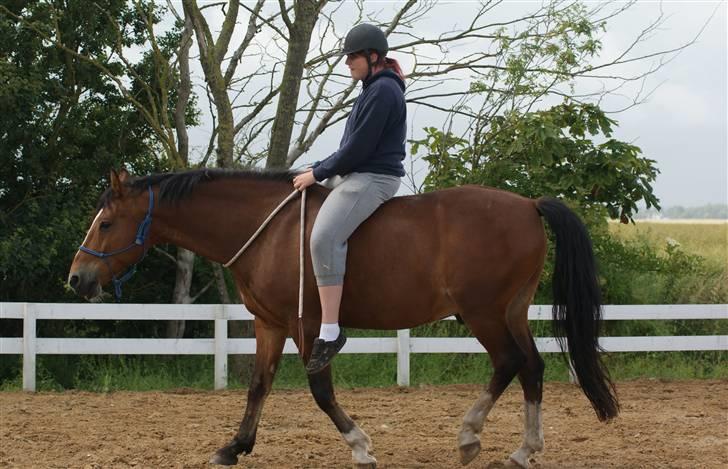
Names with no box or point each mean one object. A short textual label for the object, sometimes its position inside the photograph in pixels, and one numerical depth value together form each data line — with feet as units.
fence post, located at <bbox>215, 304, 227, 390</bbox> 30.40
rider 16.16
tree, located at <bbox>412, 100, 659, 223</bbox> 37.58
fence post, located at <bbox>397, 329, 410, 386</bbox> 31.19
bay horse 16.75
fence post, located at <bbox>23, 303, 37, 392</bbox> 29.63
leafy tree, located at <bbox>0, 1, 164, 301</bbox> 36.06
